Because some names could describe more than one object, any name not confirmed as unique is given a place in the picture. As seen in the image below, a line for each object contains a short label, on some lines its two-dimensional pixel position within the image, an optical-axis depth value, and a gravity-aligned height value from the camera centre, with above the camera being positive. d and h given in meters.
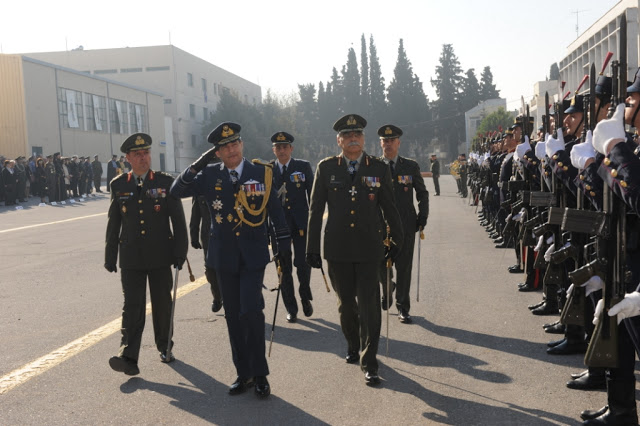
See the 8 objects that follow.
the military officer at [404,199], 7.82 -0.40
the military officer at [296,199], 8.21 -0.33
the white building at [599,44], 47.81 +9.02
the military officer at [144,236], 6.31 -0.51
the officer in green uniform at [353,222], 5.92 -0.46
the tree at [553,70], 153.88 +18.69
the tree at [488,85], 127.64 +13.13
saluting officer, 5.51 -0.47
